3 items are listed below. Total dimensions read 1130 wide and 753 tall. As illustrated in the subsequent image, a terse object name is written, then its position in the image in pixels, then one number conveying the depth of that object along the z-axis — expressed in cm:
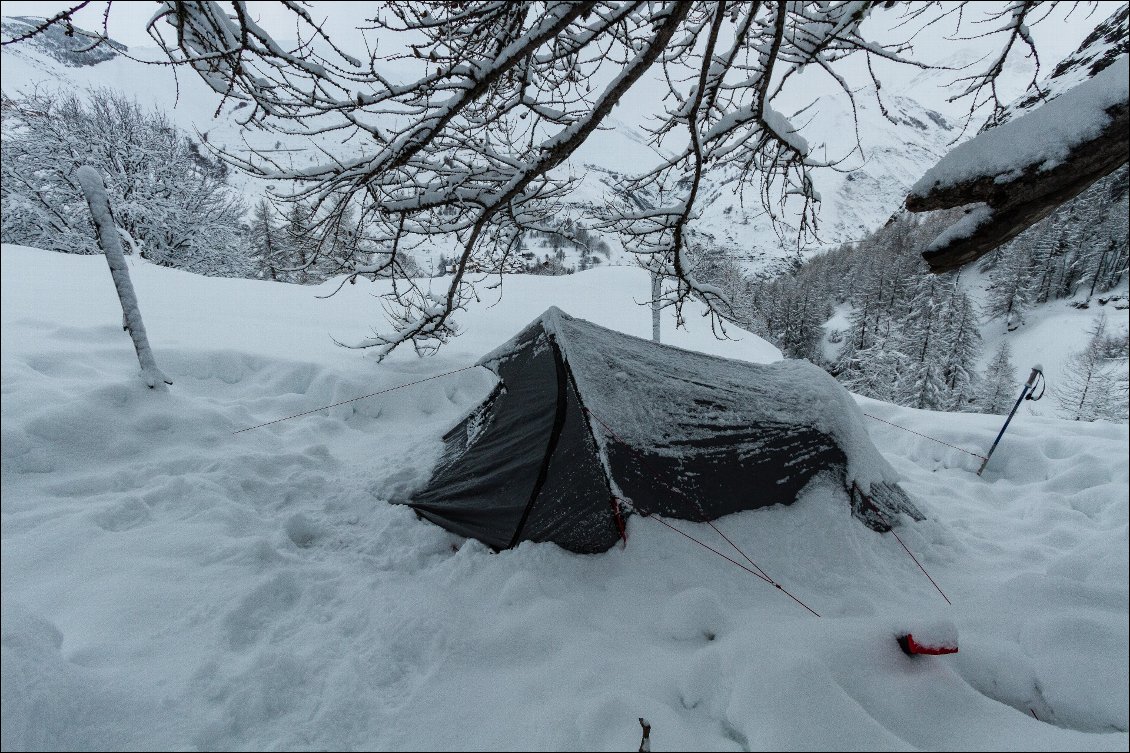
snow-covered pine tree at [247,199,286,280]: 2308
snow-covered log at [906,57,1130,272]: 149
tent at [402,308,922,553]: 307
